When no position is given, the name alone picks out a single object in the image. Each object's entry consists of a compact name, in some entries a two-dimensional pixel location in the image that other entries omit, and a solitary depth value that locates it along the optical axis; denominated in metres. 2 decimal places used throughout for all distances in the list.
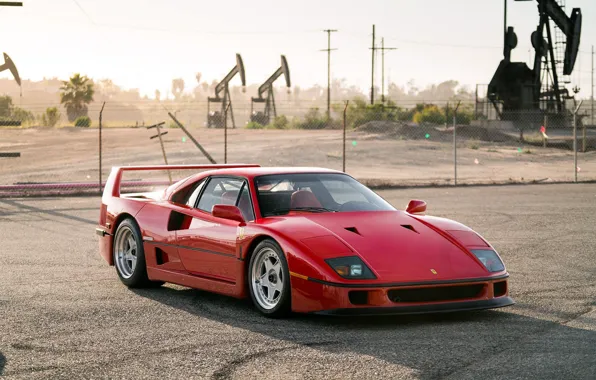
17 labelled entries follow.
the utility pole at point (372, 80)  80.06
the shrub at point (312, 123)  68.86
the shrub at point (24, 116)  69.93
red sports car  7.53
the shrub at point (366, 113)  63.56
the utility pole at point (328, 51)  90.44
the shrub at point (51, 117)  69.81
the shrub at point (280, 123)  69.25
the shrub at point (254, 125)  70.69
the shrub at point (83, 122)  66.44
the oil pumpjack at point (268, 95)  72.50
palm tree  83.44
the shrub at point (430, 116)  69.62
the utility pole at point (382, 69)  83.84
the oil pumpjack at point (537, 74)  54.44
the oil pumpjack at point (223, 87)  70.25
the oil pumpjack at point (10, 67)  44.22
